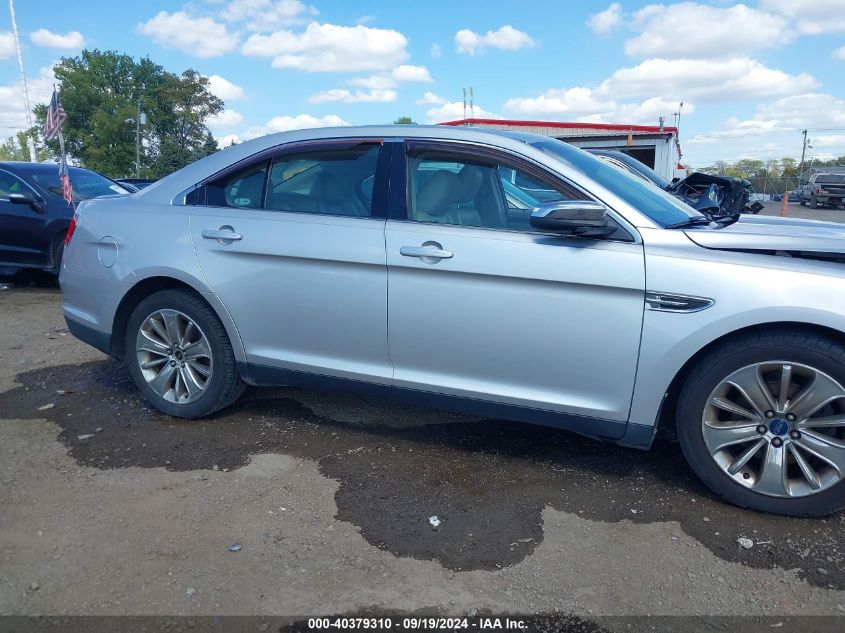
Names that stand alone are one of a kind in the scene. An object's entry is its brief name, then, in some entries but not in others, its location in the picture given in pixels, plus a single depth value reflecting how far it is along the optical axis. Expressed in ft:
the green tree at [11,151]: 302.25
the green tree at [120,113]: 225.15
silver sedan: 9.46
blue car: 26.89
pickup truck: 105.40
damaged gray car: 25.62
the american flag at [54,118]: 35.96
